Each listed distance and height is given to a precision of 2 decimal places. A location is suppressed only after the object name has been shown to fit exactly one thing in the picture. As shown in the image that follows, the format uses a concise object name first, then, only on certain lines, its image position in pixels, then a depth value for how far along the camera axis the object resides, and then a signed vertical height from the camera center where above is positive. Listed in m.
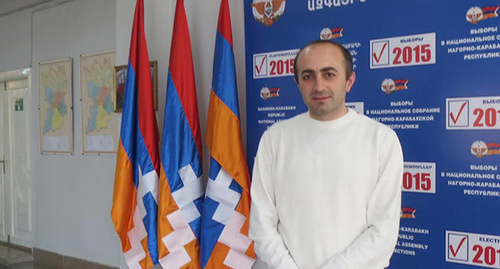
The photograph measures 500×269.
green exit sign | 4.93 +0.32
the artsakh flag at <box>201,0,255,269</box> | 2.46 -0.29
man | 1.43 -0.19
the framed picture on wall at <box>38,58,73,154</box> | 4.23 +0.26
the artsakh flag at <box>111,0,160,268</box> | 2.70 -0.19
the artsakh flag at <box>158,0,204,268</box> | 2.58 -0.22
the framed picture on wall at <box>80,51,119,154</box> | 3.84 +0.25
